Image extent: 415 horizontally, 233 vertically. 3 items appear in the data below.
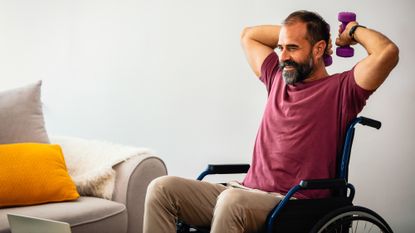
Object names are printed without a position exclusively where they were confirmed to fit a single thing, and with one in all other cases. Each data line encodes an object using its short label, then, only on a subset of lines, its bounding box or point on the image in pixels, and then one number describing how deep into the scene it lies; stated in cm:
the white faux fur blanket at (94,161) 272
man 215
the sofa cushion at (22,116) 280
